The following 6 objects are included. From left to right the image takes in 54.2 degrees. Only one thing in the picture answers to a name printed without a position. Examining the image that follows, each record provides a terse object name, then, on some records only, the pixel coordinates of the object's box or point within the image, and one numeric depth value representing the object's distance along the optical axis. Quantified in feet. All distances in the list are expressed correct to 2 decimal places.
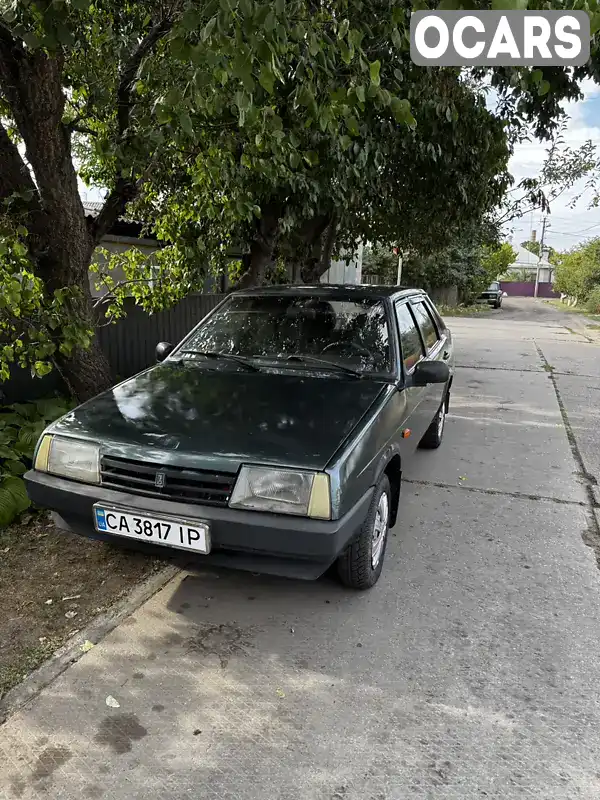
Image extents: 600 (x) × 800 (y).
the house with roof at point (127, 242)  26.86
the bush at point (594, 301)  92.94
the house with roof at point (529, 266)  252.32
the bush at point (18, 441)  12.53
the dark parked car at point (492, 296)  121.60
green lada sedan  8.32
